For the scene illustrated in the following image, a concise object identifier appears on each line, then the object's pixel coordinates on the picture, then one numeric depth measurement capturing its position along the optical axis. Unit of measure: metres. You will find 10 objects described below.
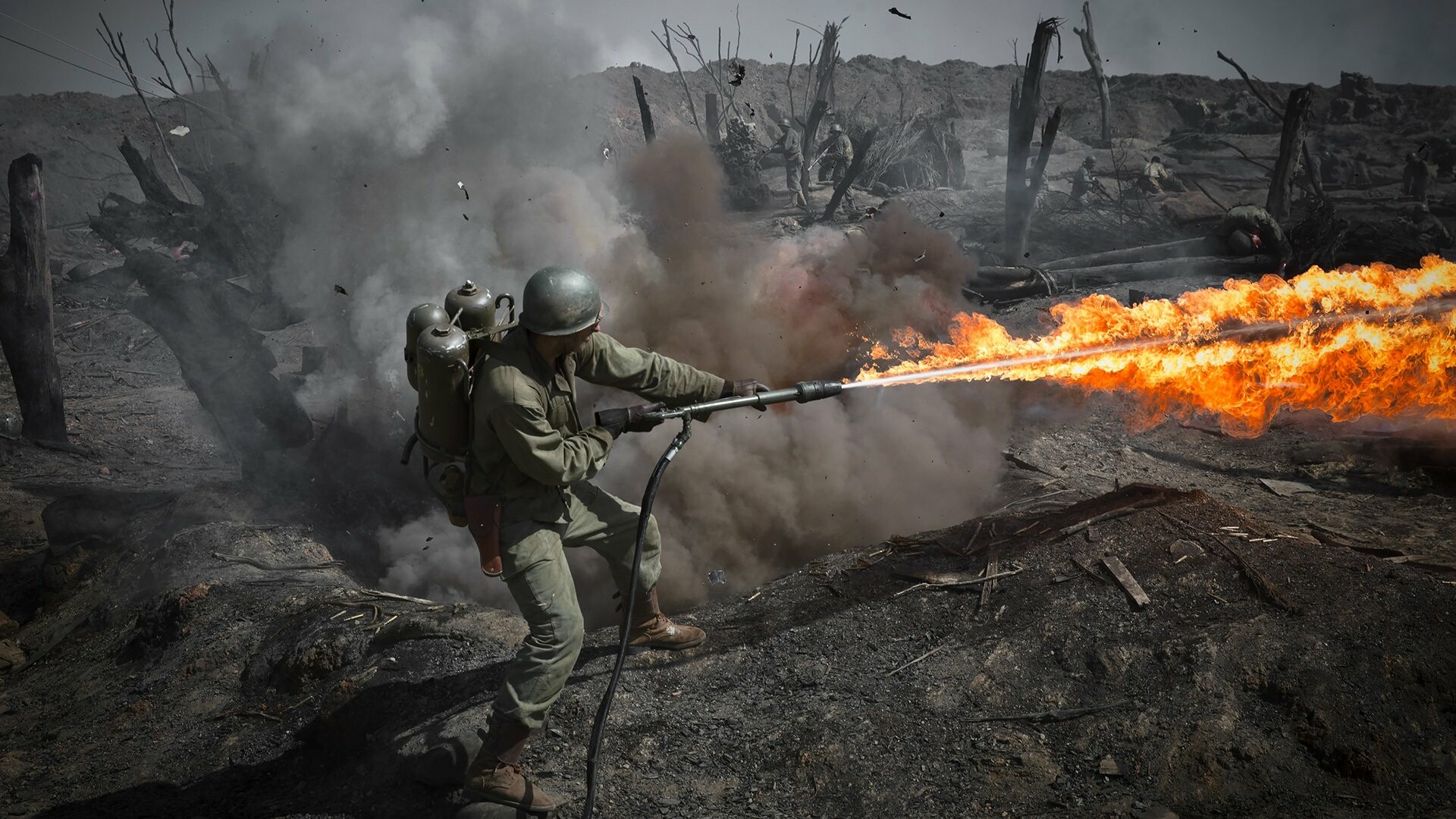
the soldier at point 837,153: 31.39
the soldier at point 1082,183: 25.75
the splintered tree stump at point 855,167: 21.72
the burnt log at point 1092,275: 15.66
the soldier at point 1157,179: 26.30
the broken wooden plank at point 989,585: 5.07
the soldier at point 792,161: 29.09
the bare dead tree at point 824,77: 27.13
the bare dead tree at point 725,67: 37.11
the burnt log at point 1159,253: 17.28
